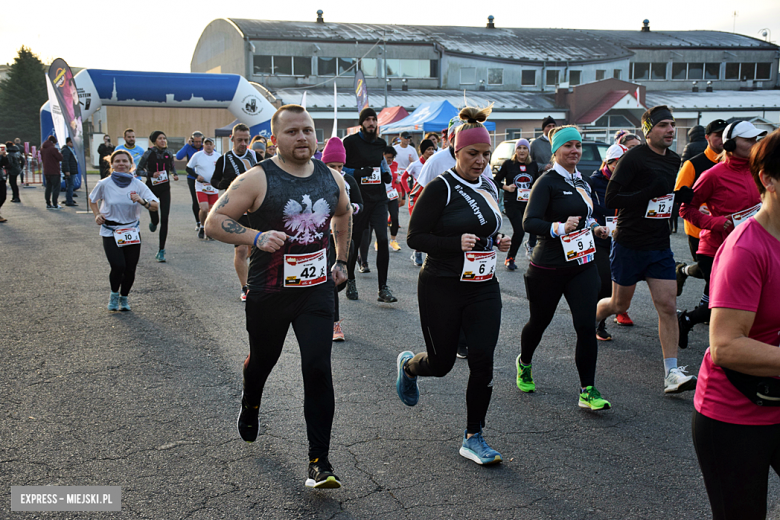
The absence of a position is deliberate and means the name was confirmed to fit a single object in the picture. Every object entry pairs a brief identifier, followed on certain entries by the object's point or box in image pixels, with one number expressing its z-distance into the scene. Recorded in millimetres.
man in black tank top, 3492
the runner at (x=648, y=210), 5066
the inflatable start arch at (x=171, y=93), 26703
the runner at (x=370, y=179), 8086
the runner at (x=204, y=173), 11797
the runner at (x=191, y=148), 12580
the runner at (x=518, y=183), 10062
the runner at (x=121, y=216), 7285
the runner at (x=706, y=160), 6121
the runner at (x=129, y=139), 12096
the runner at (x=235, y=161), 9219
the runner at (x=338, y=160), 6637
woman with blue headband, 4465
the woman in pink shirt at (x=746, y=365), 2035
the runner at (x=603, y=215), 6316
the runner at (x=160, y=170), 10922
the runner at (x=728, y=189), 5148
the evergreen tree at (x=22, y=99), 65188
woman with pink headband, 3814
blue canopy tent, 26422
